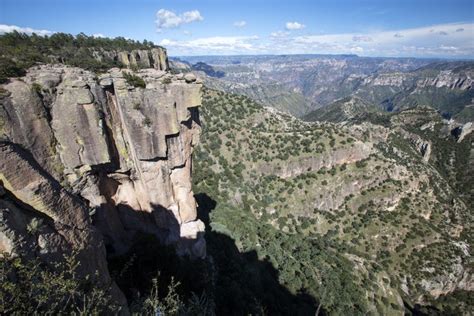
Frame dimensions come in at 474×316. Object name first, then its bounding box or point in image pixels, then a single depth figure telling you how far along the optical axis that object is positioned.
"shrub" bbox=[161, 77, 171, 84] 24.19
